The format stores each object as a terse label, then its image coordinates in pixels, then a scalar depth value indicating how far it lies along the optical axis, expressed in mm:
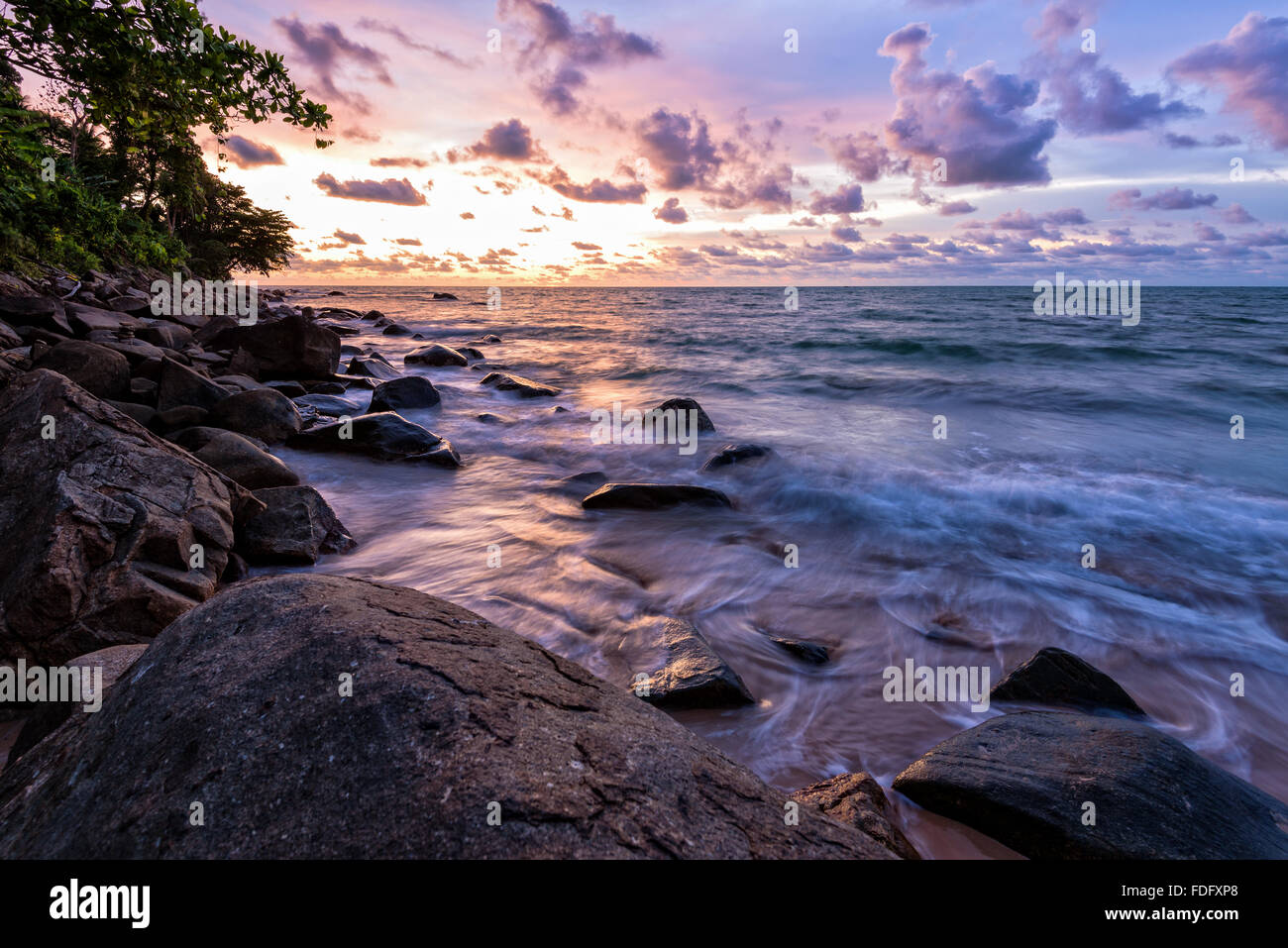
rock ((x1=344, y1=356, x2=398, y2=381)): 15318
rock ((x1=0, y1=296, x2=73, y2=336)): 9945
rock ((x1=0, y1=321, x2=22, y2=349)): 8477
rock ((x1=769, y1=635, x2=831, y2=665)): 4277
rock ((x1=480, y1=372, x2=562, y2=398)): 15203
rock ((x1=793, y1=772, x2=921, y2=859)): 2412
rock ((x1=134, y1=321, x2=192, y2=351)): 11633
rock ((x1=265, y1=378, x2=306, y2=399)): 11436
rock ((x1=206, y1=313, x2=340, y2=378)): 12398
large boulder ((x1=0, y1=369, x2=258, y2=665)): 2971
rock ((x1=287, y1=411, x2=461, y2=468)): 8305
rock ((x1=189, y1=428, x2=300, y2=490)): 5605
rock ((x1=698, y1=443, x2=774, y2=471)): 9156
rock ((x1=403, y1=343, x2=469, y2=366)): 19594
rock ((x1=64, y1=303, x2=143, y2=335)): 10812
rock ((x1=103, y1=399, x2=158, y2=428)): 6707
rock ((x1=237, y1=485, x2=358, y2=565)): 4676
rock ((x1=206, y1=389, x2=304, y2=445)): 7809
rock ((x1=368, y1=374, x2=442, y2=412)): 12070
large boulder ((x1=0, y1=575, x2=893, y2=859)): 1489
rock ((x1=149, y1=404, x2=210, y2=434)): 6805
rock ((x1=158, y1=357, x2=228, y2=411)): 7496
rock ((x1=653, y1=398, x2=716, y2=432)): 11672
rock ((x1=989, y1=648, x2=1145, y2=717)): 3697
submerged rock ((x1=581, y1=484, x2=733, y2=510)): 7105
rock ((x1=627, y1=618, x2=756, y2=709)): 3553
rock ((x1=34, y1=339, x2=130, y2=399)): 7234
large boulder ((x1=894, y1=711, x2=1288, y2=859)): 2367
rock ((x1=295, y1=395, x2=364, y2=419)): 10641
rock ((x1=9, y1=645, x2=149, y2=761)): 2441
